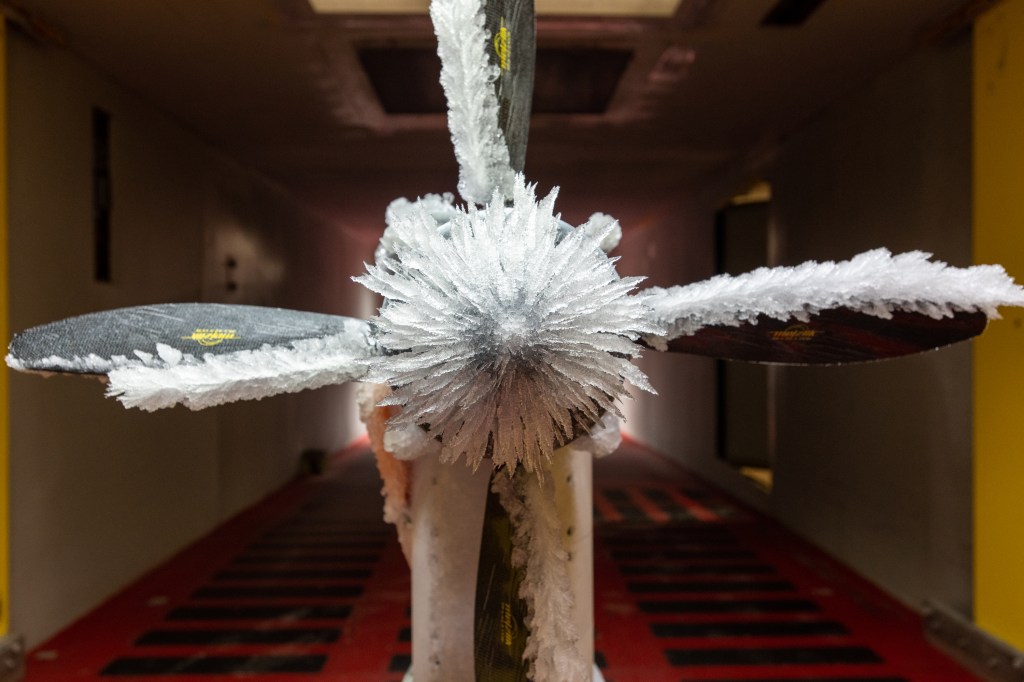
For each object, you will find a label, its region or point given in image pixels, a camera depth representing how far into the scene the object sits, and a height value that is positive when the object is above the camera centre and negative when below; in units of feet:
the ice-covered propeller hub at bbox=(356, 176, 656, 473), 1.57 +0.01
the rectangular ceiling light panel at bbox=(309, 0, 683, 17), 6.39 +3.41
